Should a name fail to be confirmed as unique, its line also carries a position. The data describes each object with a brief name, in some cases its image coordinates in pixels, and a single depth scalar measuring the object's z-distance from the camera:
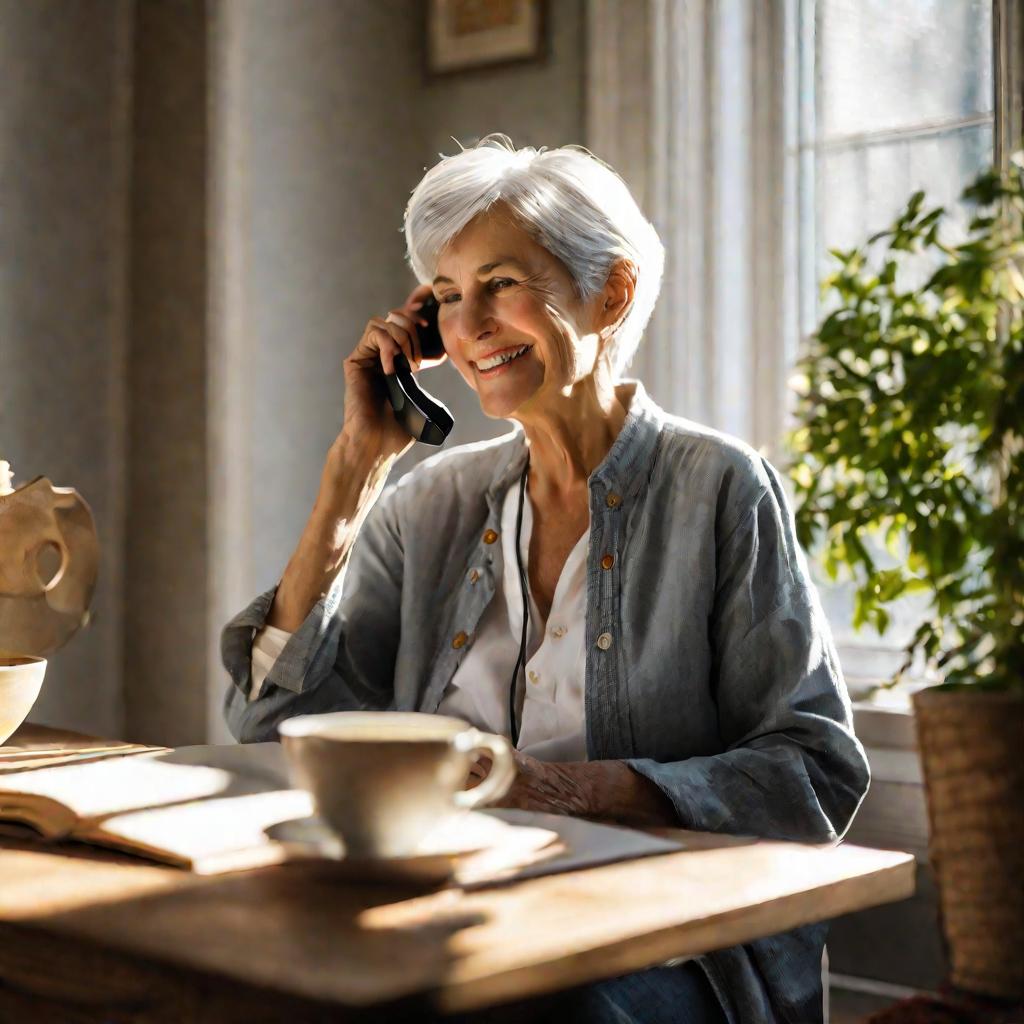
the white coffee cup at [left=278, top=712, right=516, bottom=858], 0.87
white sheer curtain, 2.54
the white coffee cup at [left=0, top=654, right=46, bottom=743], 1.34
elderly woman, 1.40
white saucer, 0.89
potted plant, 1.32
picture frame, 2.75
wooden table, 0.72
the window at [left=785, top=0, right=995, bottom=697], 2.43
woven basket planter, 1.32
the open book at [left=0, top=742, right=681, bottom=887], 0.95
